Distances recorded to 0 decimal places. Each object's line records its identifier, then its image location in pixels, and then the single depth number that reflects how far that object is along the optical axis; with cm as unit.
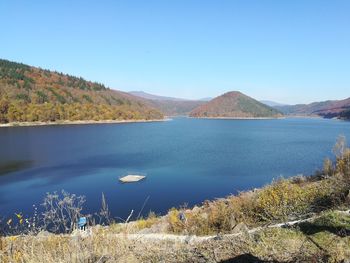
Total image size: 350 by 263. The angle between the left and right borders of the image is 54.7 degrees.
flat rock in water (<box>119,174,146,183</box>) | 2932
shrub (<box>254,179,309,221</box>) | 650
